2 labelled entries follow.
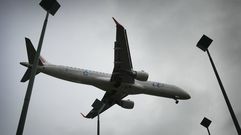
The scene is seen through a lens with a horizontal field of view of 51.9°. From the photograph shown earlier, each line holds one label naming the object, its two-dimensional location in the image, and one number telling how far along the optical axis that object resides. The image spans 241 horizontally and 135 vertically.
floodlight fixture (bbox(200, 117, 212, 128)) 23.23
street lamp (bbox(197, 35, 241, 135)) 14.73
